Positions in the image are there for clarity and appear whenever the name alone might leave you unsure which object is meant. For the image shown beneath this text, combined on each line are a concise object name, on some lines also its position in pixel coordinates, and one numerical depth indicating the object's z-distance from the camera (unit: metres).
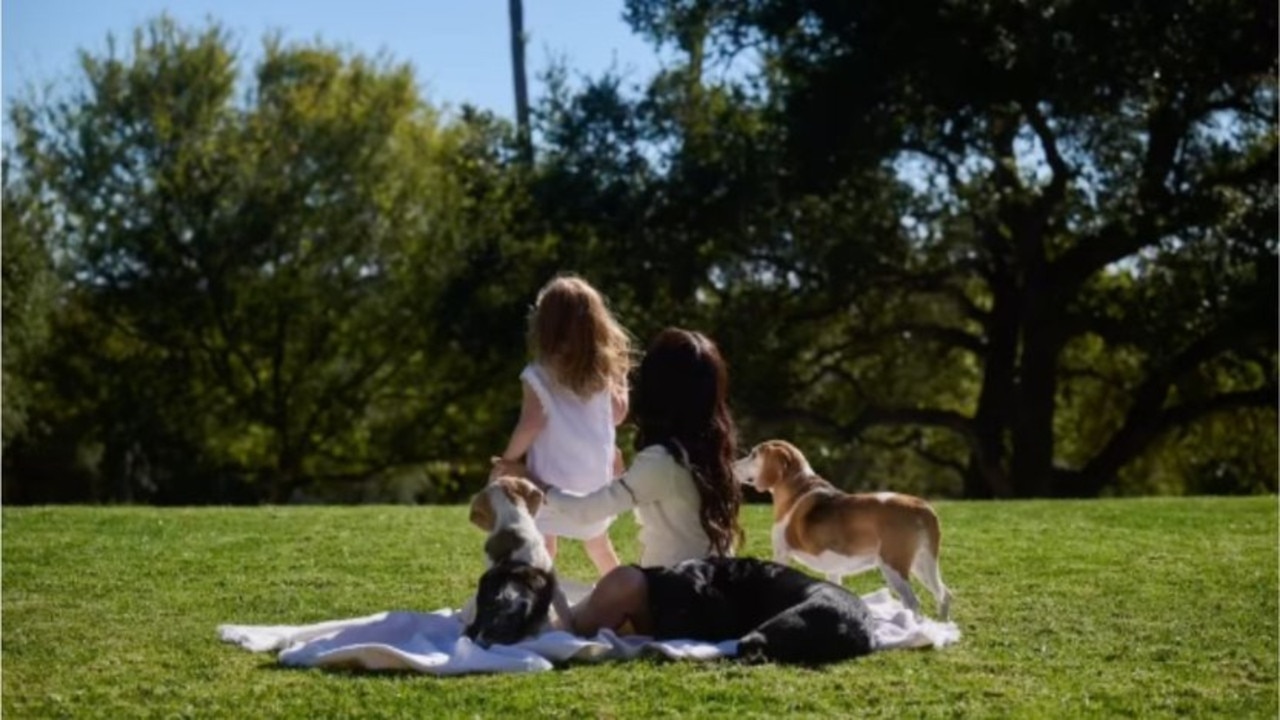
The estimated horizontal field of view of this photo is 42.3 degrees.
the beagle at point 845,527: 8.61
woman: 8.30
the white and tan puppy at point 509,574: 7.63
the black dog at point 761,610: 7.59
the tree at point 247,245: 34.25
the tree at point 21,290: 30.62
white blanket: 7.42
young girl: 9.20
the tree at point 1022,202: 24.84
